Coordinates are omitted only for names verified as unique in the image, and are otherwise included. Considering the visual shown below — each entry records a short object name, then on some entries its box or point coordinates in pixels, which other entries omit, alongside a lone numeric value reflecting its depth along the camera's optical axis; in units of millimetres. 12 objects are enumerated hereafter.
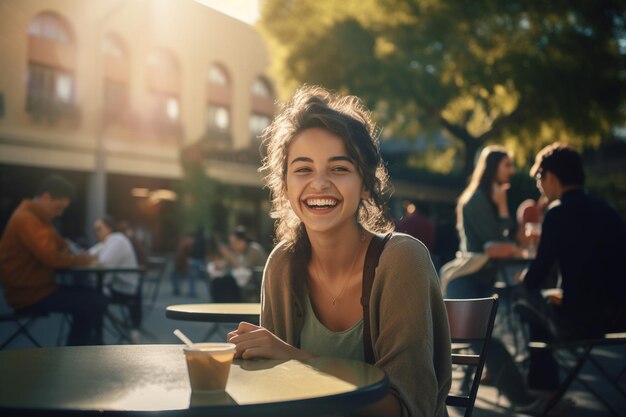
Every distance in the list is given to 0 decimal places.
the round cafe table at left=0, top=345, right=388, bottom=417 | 1528
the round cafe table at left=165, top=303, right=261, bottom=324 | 3965
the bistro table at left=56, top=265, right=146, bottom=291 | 7500
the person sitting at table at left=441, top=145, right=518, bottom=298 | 6551
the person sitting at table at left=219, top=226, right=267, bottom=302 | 10562
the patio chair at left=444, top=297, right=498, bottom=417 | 2791
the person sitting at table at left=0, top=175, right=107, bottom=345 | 6773
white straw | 1891
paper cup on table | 1689
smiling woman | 2109
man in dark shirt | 4988
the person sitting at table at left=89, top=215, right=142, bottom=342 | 9039
